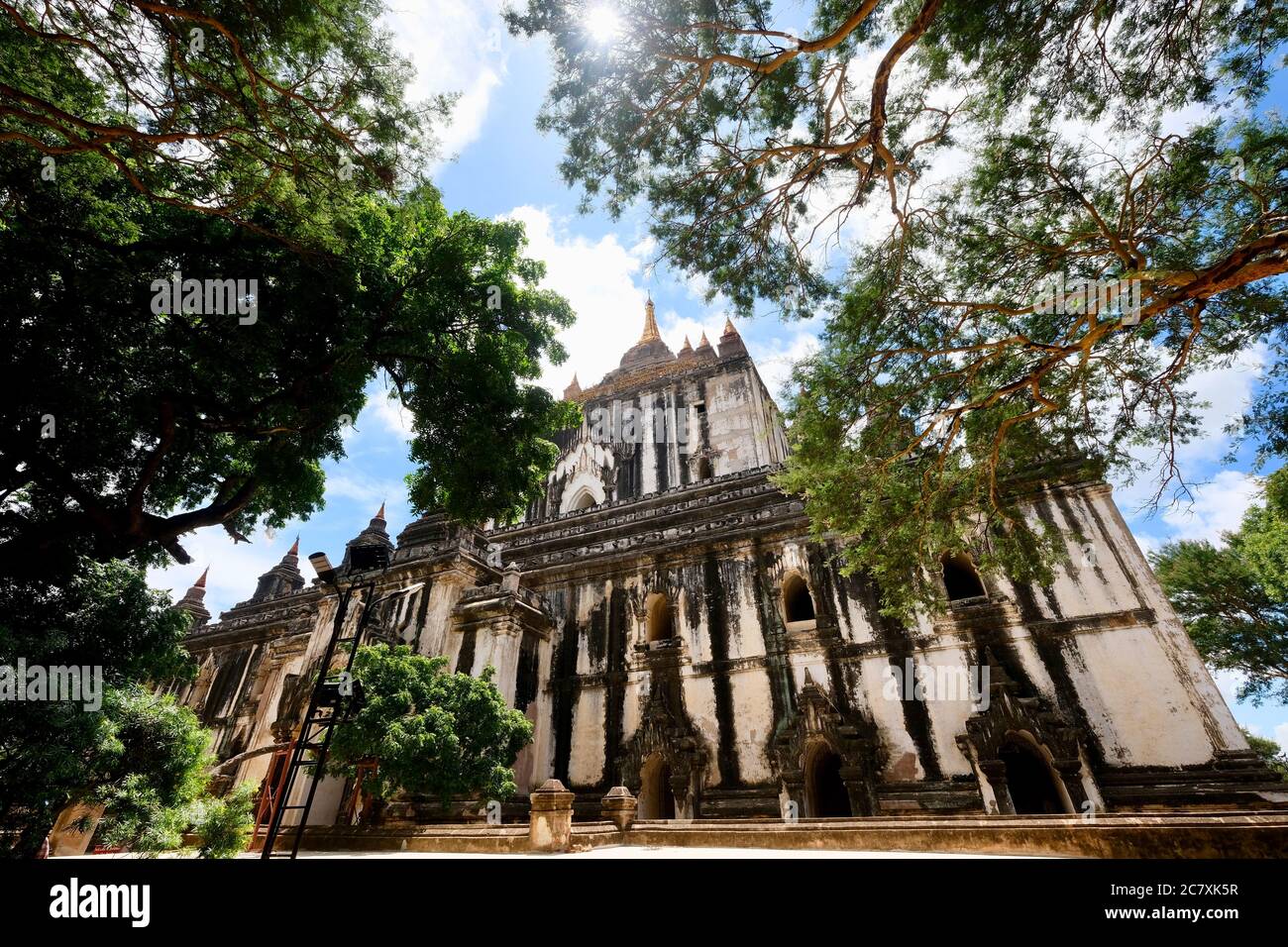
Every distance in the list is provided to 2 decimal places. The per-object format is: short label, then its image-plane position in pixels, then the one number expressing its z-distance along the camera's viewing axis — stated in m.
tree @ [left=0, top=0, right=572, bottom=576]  7.02
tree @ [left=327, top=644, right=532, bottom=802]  10.84
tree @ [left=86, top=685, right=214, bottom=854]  7.10
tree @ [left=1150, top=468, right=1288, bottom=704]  18.70
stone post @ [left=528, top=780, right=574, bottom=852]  9.34
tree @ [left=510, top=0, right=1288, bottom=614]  6.78
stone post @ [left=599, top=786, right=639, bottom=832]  10.41
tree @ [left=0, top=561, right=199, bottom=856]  6.45
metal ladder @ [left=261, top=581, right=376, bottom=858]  6.57
